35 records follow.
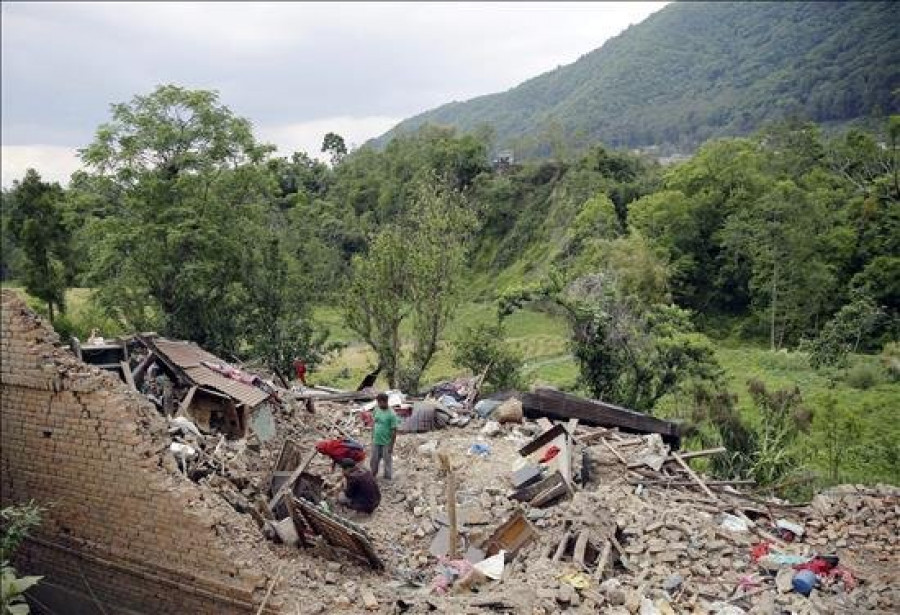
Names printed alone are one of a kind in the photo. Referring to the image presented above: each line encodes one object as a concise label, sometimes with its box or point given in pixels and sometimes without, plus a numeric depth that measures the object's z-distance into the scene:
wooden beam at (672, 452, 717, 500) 10.09
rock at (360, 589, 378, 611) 6.94
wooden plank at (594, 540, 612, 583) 7.64
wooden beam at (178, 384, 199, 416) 9.27
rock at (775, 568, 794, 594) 7.70
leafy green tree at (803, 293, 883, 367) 24.19
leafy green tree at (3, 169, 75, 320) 25.77
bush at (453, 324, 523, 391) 16.58
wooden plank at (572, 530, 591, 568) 7.81
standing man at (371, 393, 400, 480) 9.69
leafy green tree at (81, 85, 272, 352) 15.91
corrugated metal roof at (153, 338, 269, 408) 9.88
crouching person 9.05
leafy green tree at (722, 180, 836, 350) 29.83
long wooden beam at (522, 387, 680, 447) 12.45
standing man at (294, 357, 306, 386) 15.48
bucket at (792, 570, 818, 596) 7.66
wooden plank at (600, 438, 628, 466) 10.75
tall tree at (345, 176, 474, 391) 16.73
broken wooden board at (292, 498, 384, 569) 7.55
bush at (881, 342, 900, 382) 21.62
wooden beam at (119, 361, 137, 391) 9.08
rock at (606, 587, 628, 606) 7.21
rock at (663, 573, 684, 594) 7.65
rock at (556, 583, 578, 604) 7.01
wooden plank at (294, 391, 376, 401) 13.34
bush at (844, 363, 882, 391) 21.02
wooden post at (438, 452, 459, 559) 8.35
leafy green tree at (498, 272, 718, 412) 15.20
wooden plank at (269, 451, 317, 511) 8.24
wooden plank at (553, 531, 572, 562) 7.85
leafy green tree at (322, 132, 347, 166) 68.75
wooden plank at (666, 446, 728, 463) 11.02
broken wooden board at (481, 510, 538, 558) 8.36
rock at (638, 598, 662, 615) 7.12
